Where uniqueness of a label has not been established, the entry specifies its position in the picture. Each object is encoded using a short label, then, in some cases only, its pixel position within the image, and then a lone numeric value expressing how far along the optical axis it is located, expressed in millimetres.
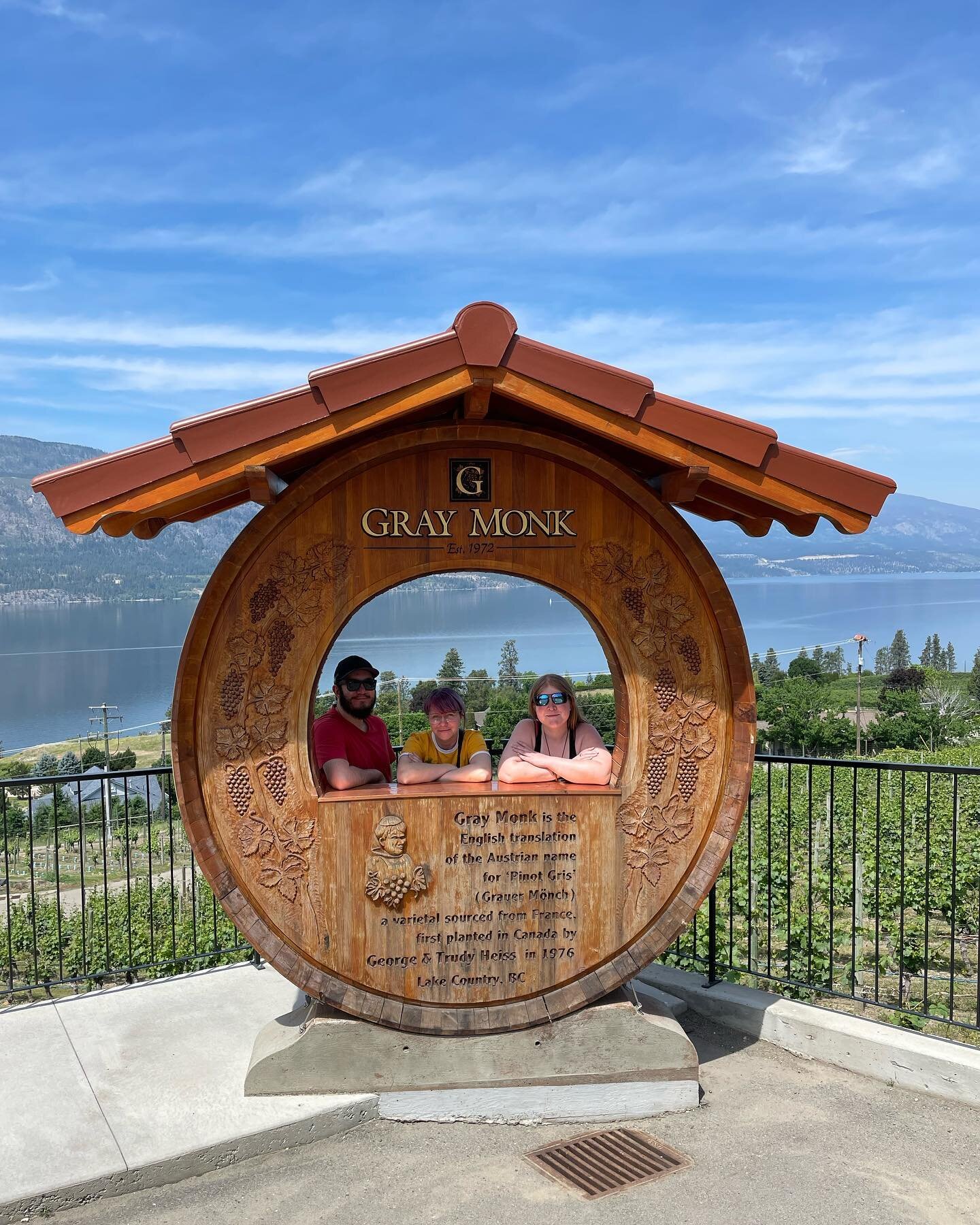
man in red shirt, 5051
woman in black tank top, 4848
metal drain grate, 4164
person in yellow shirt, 4852
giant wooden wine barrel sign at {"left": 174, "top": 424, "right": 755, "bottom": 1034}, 4621
